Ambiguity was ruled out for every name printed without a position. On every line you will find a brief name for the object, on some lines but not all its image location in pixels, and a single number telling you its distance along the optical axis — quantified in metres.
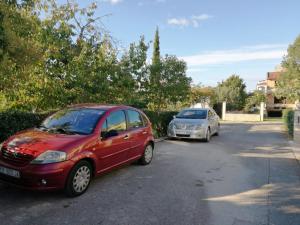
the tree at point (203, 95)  34.63
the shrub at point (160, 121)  13.28
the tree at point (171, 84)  15.97
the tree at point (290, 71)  30.61
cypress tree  32.68
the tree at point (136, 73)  12.23
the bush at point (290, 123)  15.50
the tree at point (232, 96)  41.88
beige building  45.23
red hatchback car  4.64
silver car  12.37
